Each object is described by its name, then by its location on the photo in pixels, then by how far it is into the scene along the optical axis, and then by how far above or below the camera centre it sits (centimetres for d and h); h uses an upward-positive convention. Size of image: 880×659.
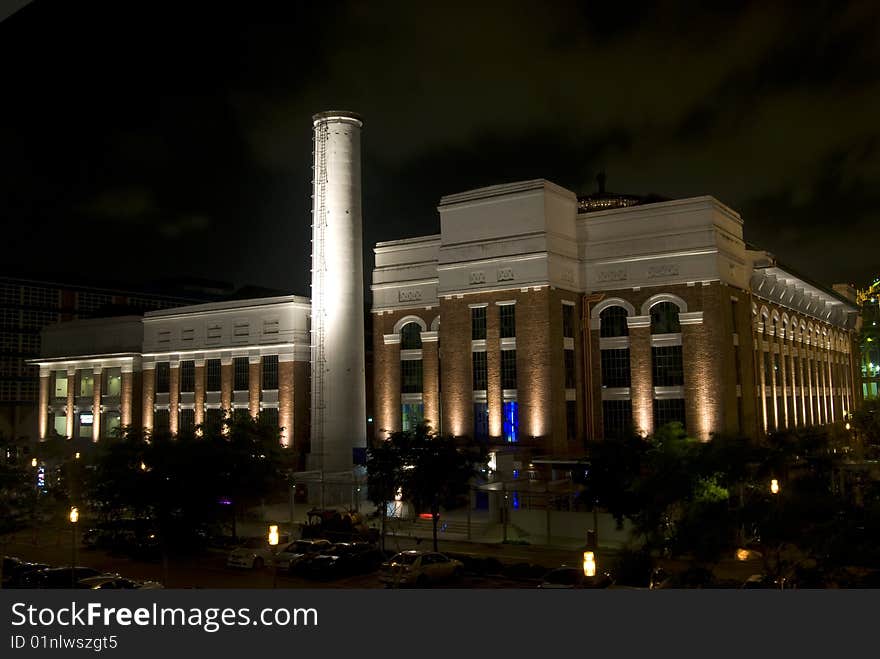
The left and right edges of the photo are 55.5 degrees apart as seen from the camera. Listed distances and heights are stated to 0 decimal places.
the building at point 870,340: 10262 +1028
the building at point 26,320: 8806 +1270
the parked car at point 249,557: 3328 -490
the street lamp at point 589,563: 2089 -339
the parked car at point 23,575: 2866 -474
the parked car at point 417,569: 2861 -479
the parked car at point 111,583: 2575 -453
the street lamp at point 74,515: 3089 -284
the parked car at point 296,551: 3222 -466
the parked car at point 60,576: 2766 -460
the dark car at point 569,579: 2495 -459
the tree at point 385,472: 3591 -177
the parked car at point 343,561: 3114 -486
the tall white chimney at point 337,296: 5119 +833
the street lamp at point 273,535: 2655 -322
